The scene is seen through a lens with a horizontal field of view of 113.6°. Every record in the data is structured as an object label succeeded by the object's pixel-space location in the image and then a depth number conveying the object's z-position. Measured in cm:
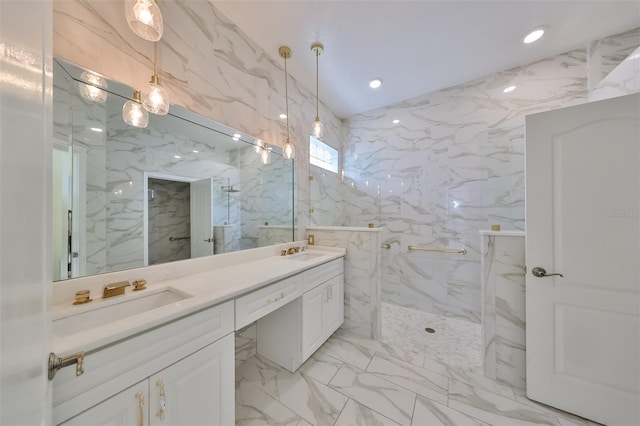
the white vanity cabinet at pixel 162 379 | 69
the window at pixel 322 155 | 289
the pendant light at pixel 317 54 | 194
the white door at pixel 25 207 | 32
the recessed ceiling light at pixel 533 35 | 192
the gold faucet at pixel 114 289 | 106
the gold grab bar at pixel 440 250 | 268
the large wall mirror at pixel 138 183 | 104
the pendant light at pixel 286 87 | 195
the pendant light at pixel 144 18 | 93
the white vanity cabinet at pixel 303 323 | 171
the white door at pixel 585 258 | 123
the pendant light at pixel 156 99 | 110
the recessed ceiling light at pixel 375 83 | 259
